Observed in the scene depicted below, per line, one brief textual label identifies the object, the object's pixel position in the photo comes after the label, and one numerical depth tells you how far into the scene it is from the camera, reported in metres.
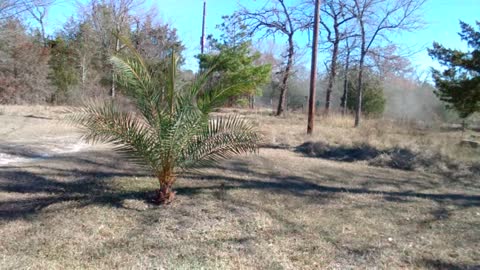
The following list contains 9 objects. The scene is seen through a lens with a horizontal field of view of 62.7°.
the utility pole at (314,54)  13.32
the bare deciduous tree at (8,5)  14.71
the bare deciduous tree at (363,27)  19.94
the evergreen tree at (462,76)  12.14
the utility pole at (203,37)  29.62
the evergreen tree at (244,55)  24.22
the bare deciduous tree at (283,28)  23.19
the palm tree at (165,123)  5.00
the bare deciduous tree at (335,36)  23.70
